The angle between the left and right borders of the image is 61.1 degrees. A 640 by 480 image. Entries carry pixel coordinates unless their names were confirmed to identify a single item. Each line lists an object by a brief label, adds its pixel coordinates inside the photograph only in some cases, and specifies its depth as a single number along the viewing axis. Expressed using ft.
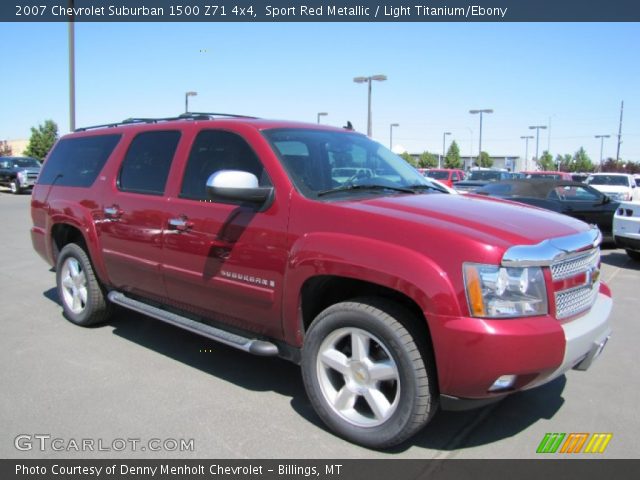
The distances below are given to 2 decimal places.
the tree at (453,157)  226.99
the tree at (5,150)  233.70
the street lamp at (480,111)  137.08
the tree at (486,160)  267.39
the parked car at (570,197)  37.22
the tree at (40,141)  186.09
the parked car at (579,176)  103.44
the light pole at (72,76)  57.93
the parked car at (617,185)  62.23
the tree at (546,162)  275.80
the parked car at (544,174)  76.63
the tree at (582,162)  267.18
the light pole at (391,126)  170.03
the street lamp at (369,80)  82.49
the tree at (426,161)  241.74
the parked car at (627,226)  30.68
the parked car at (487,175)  74.84
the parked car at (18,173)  83.56
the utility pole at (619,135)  187.62
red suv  8.97
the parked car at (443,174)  77.15
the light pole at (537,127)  168.75
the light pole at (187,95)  99.94
